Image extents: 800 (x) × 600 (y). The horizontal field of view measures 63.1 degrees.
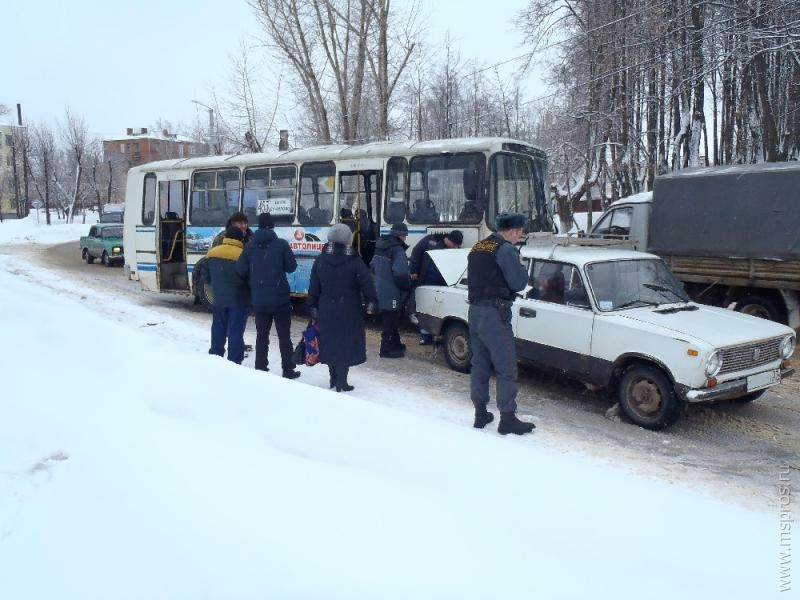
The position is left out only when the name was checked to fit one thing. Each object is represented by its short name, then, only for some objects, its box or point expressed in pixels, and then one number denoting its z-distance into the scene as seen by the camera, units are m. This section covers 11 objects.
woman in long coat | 6.66
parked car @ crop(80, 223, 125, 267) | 22.94
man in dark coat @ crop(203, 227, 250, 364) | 7.66
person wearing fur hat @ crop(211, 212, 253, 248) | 7.87
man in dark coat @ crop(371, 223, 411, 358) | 8.61
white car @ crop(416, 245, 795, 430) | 5.82
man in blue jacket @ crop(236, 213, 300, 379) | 7.29
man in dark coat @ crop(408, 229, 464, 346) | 8.77
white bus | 10.15
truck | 9.63
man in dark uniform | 5.50
